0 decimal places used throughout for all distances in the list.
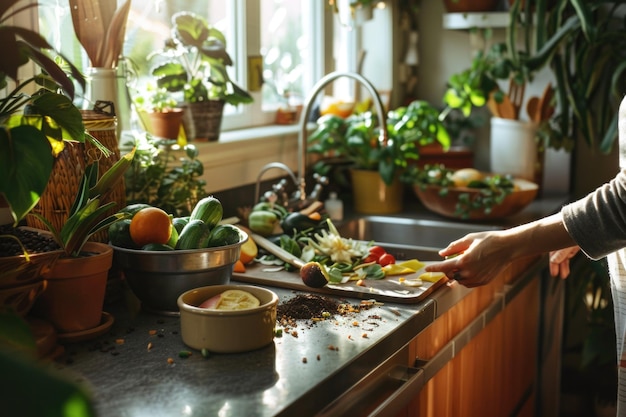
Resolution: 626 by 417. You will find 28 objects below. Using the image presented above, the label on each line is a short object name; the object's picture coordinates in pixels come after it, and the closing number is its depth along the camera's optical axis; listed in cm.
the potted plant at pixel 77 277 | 139
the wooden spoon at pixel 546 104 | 291
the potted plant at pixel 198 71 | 219
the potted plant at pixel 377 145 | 265
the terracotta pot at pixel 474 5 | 300
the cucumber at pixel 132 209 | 161
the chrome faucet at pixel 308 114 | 234
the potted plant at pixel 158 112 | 211
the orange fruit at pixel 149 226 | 154
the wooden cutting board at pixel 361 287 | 170
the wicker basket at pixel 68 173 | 156
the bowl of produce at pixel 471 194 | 249
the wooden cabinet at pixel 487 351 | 178
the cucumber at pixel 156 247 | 154
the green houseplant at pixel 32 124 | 112
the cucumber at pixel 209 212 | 163
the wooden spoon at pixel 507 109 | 297
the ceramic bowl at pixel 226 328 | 135
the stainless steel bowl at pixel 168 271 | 153
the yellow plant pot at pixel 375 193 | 269
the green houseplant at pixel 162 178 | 184
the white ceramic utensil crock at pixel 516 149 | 290
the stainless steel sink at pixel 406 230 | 250
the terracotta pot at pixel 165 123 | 210
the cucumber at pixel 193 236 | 156
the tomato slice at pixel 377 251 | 199
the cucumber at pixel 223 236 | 160
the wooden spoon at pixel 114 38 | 180
